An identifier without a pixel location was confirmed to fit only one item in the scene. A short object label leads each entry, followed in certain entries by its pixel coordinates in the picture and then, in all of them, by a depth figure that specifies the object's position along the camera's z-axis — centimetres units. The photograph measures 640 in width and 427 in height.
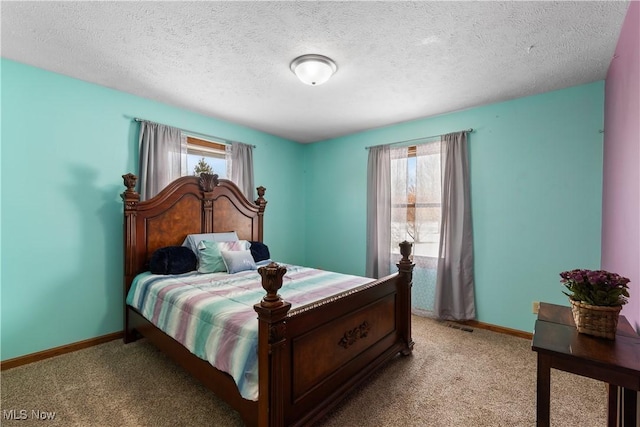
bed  147
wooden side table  106
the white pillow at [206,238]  321
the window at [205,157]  351
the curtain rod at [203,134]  304
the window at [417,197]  359
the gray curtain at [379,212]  396
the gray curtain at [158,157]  306
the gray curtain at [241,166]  393
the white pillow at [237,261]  298
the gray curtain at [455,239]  330
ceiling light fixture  221
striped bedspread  158
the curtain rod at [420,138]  333
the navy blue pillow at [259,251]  355
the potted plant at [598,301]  123
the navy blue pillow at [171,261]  281
